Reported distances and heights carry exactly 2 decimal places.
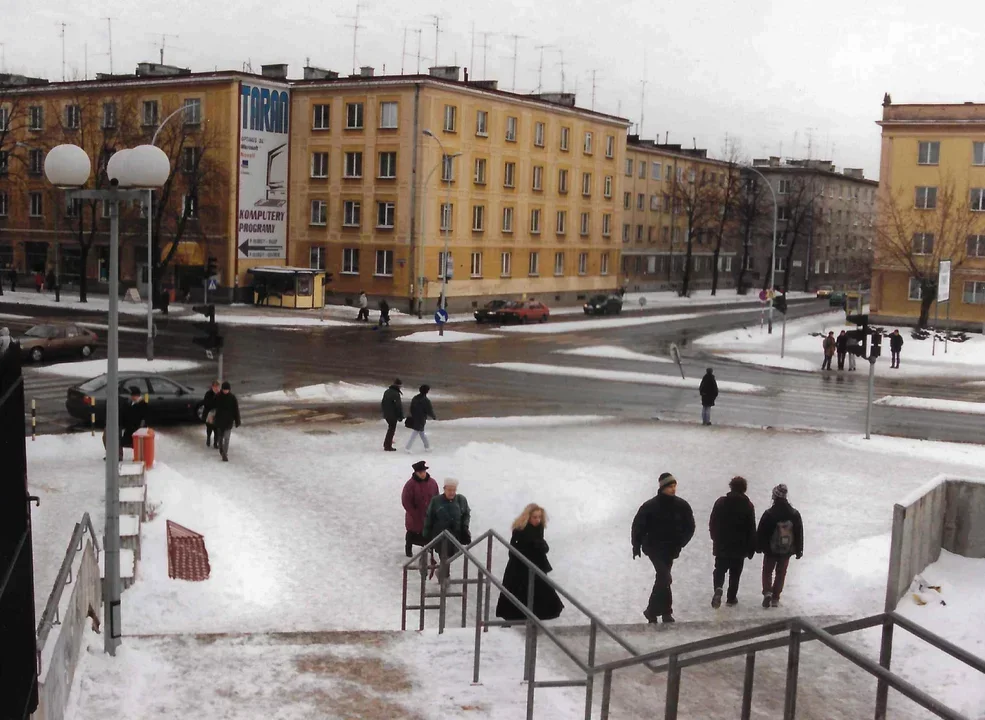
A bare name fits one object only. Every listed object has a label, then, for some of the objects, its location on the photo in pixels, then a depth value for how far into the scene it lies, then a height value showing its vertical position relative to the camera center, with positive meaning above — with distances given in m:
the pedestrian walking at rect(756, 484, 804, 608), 12.79 -3.24
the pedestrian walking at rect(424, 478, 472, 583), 13.33 -3.35
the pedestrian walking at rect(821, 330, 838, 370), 42.56 -3.76
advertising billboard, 61.25 +2.62
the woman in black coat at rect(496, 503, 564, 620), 10.88 -3.29
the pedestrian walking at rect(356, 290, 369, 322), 54.81 -4.05
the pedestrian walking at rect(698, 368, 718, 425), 27.28 -3.61
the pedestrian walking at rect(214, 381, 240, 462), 21.02 -3.63
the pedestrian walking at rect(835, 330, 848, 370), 41.62 -3.63
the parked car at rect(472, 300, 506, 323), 58.44 -4.18
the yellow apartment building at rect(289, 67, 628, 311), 60.78 +2.37
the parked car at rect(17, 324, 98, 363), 35.38 -4.13
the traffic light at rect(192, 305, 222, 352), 26.31 -2.85
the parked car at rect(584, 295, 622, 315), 67.56 -4.14
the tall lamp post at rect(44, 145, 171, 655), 10.45 +0.15
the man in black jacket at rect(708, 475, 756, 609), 12.71 -3.20
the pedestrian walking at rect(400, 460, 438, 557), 14.67 -3.45
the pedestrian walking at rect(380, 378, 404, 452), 22.12 -3.55
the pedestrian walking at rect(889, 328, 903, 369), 43.41 -3.56
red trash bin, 18.64 -3.84
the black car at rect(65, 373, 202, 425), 24.50 -4.05
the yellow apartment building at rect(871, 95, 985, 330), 58.56 +2.19
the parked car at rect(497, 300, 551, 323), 58.41 -4.13
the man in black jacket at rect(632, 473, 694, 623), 12.12 -3.11
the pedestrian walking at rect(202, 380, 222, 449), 21.78 -3.73
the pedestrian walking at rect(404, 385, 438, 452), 22.09 -3.59
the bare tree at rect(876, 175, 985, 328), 57.44 +1.15
